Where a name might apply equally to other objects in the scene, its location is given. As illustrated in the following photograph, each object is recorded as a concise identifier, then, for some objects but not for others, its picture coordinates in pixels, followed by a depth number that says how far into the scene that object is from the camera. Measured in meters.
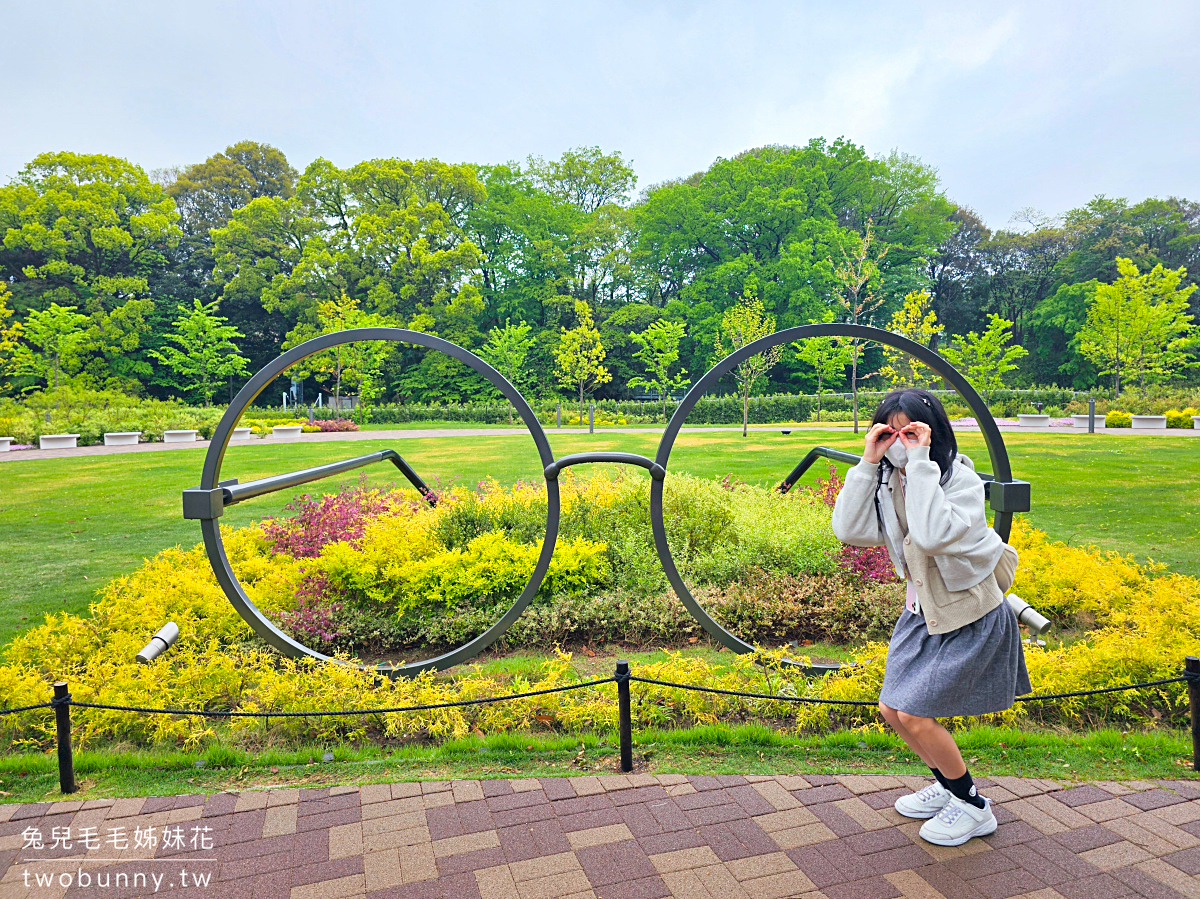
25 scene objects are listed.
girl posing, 2.18
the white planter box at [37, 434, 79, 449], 17.25
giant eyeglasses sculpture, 3.84
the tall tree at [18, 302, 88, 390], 25.94
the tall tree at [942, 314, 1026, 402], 24.31
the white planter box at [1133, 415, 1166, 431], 17.59
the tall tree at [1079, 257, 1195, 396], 23.36
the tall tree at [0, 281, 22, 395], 22.13
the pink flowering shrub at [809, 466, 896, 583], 5.21
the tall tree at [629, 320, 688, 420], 28.06
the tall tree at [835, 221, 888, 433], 26.31
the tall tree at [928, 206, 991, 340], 39.88
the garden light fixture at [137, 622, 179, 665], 3.51
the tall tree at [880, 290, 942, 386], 21.98
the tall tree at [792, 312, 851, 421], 21.55
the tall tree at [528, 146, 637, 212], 35.94
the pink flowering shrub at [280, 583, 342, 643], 4.66
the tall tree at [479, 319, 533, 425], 28.20
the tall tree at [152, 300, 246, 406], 28.77
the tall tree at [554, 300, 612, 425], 27.33
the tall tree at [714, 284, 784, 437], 23.84
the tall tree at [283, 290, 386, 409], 25.44
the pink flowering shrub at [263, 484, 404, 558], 5.79
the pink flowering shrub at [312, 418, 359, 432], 21.94
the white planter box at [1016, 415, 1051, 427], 19.88
